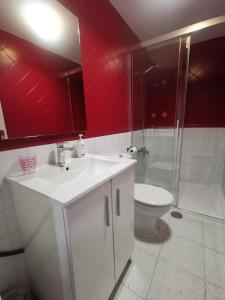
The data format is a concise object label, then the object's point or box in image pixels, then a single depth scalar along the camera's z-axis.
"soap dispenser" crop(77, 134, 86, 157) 1.14
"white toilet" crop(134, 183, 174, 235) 1.29
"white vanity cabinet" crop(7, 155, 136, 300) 0.59
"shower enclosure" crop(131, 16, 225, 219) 1.95
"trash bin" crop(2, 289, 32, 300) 0.81
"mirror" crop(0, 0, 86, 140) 0.77
